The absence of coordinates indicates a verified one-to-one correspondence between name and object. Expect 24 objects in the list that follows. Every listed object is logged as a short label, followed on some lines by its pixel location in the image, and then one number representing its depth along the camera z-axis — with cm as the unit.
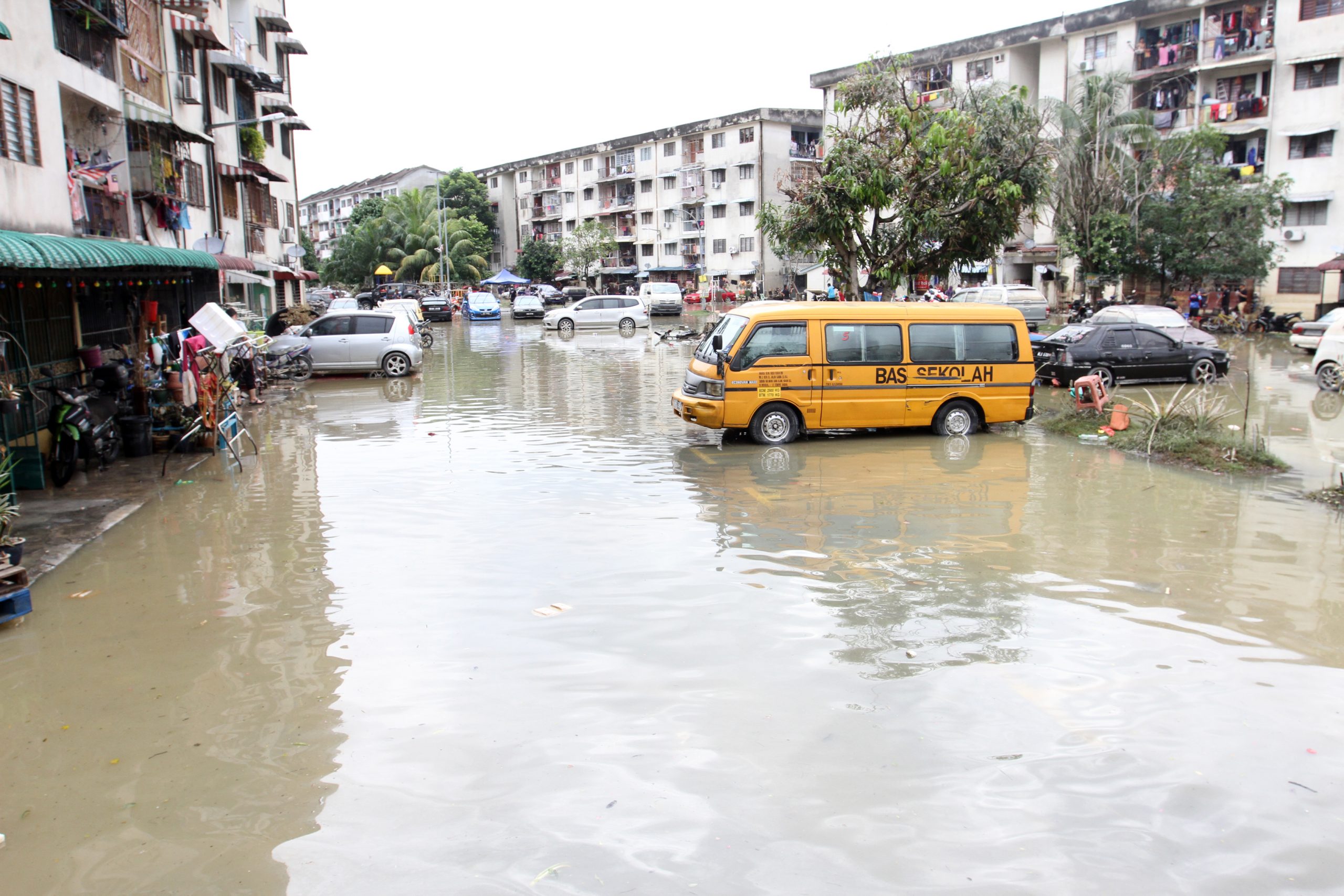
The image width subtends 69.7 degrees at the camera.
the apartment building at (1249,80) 3484
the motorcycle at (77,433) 1108
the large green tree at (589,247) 7162
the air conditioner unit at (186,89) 2236
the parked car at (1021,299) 3262
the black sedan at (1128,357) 1970
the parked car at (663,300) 5147
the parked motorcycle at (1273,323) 3316
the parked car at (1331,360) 1934
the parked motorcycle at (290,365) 2266
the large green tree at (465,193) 8188
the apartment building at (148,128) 1380
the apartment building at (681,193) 6122
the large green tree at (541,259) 7606
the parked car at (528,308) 4847
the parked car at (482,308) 4759
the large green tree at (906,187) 1906
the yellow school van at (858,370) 1302
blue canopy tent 6569
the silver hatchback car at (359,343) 2312
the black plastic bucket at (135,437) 1310
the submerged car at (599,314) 4119
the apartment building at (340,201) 9625
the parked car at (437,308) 4738
